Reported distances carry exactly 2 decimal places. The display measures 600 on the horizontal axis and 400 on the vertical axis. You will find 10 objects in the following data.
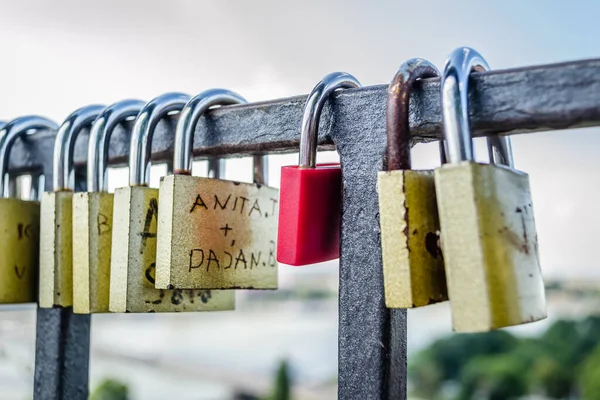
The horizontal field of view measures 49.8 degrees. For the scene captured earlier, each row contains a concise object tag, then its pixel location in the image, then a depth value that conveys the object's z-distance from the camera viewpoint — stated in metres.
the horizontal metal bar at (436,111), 0.38
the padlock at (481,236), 0.35
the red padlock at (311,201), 0.46
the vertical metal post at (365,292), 0.44
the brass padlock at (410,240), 0.38
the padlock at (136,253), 0.54
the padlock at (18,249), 0.66
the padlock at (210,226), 0.51
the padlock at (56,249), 0.61
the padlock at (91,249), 0.57
